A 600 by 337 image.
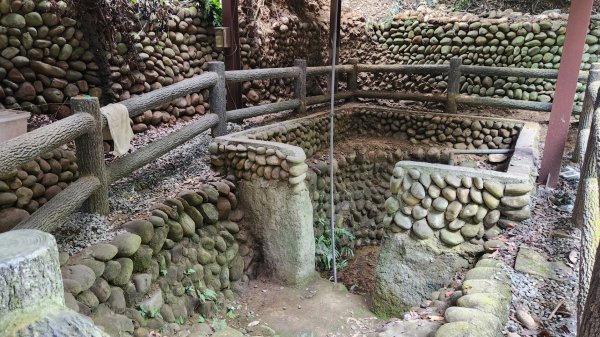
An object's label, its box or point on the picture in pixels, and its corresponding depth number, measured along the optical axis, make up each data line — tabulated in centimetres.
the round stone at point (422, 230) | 346
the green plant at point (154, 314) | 286
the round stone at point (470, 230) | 334
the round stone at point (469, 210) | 334
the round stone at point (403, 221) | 355
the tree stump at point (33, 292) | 107
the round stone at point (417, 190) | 347
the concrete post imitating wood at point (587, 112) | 407
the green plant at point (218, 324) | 326
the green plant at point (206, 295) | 343
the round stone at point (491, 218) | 330
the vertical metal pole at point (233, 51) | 572
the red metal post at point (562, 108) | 429
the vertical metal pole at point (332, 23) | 611
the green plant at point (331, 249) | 483
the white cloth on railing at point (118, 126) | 317
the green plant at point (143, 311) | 281
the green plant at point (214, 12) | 596
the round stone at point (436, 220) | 343
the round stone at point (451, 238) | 337
